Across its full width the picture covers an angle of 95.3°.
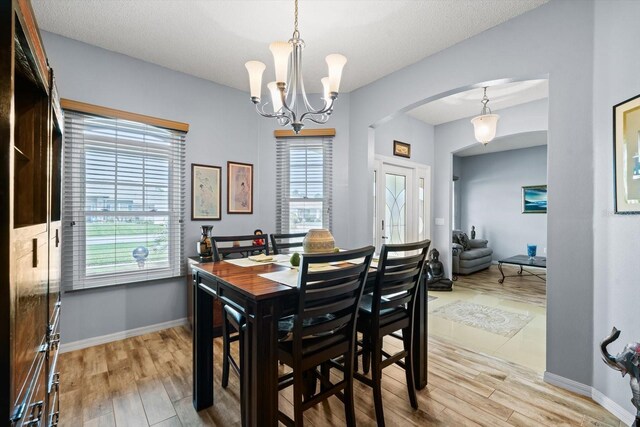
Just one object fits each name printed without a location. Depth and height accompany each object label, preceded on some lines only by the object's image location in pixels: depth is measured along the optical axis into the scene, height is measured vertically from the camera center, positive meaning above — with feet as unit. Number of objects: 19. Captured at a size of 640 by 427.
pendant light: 12.37 +3.75
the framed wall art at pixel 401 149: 15.17 +3.46
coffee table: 16.55 -2.80
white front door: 14.67 +0.58
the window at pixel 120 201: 8.88 +0.39
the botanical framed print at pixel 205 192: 11.16 +0.85
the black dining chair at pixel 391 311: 5.52 -2.06
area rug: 10.68 -4.15
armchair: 19.20 -2.89
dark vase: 10.12 -1.13
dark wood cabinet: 2.19 -0.20
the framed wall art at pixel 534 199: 21.63 +1.18
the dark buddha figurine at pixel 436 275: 15.93 -3.47
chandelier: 6.06 +3.04
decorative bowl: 6.42 -0.63
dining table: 4.45 -1.96
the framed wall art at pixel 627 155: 5.52 +1.18
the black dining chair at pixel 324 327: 4.54 -1.91
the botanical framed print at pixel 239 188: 12.03 +1.09
